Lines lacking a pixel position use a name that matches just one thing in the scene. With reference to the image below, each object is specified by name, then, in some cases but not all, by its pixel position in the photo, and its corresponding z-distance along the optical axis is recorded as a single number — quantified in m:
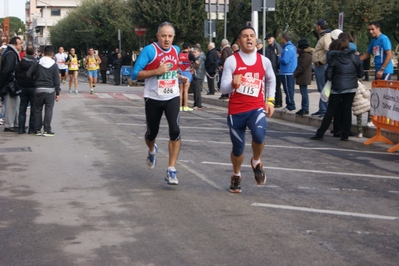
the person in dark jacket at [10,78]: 14.09
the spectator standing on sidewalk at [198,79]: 20.83
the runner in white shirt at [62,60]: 33.62
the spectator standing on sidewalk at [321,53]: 14.63
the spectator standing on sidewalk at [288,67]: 16.86
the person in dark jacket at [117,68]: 38.66
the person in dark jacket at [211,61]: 24.59
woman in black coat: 12.44
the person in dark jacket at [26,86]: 13.91
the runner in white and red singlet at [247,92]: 7.77
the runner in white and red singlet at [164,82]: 8.28
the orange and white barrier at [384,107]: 12.17
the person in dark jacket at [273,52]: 18.53
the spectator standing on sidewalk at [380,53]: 13.23
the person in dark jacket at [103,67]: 39.92
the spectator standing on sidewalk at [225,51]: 22.59
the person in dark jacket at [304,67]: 15.83
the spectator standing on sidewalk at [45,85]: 13.68
